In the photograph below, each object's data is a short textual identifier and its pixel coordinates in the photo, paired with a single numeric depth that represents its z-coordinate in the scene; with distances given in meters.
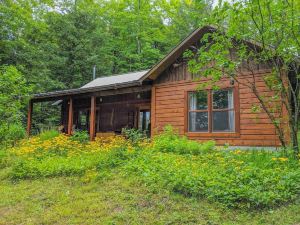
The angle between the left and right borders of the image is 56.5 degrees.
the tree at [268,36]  6.30
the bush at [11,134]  9.95
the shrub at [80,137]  10.97
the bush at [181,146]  7.65
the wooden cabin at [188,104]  8.65
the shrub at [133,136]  8.72
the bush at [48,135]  11.61
